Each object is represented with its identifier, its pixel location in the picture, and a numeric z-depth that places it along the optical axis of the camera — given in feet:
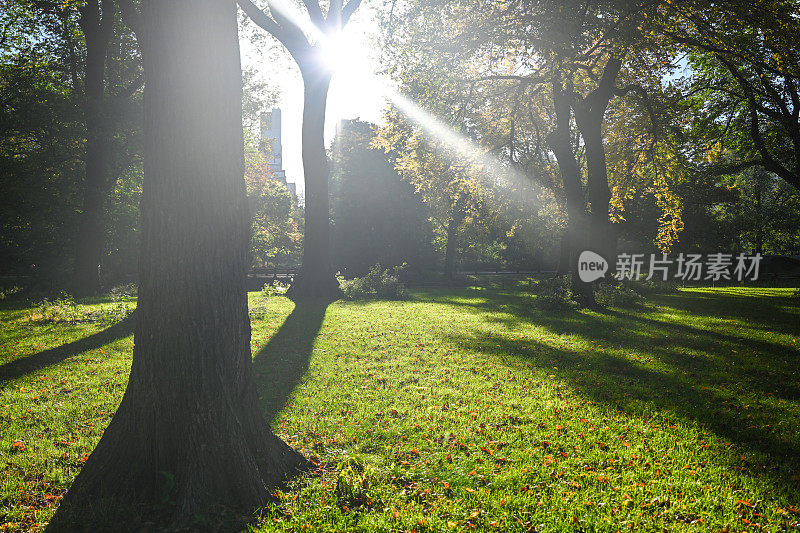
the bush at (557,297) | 55.62
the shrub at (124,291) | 66.84
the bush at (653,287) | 77.88
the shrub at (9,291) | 71.86
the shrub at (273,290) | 70.76
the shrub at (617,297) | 60.08
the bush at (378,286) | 69.82
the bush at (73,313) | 42.86
